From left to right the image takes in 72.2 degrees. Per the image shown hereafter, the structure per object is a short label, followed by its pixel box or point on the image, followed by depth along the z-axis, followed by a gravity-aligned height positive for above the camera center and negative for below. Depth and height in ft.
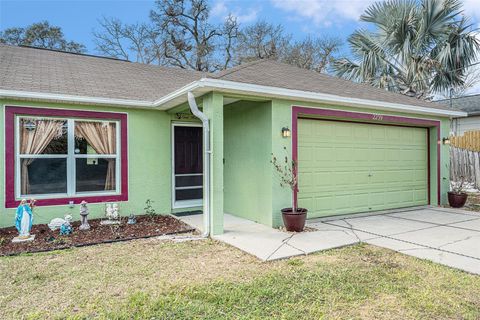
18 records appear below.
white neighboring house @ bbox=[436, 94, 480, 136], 53.26 +6.52
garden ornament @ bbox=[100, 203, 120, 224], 22.31 -3.53
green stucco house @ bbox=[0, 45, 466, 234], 19.92 +1.37
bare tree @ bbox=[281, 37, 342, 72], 67.62 +22.36
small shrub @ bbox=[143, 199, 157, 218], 24.14 -3.57
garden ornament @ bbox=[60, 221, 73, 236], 18.96 -3.93
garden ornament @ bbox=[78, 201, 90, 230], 20.14 -3.37
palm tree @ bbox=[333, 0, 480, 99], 38.78 +13.79
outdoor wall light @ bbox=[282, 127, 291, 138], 20.61 +1.71
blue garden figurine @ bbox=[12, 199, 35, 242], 17.62 -3.21
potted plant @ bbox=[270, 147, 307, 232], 19.20 -1.76
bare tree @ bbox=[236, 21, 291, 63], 67.21 +24.24
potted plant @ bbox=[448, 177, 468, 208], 27.84 -3.46
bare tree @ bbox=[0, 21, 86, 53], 62.13 +23.90
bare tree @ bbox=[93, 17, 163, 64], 63.98 +23.75
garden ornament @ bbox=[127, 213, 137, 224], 21.85 -3.92
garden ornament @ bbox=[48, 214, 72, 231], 19.85 -3.71
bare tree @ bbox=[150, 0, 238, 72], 66.13 +25.89
